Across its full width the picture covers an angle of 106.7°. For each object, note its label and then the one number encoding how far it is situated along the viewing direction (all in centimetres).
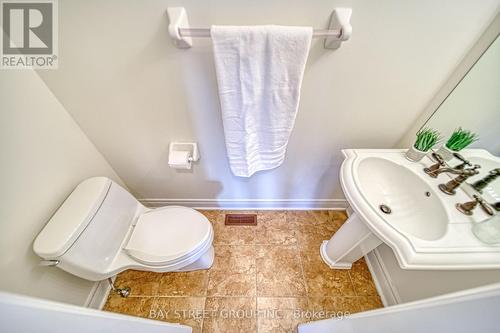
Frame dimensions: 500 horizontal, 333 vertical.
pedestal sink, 60
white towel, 65
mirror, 73
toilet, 77
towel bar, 64
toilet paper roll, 107
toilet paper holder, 107
